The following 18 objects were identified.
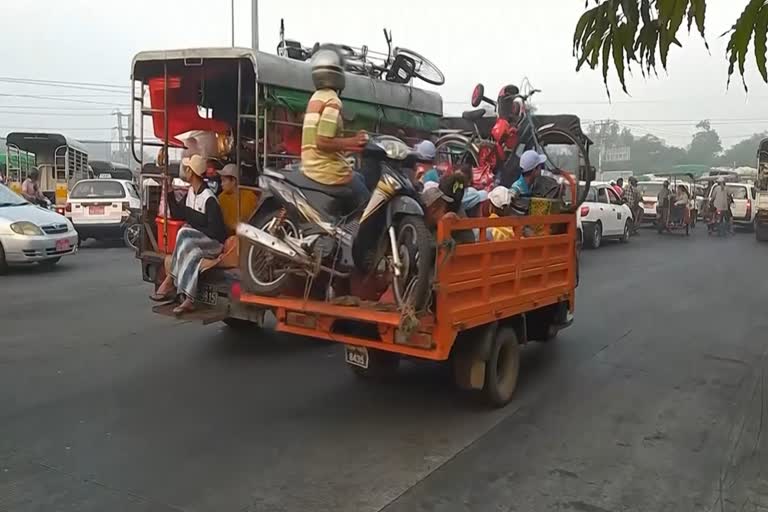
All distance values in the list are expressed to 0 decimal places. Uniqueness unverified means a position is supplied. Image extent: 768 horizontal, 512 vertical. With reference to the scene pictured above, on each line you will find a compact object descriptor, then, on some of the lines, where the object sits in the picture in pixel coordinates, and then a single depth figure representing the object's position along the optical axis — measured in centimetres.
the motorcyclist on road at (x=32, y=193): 1768
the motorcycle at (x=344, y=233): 496
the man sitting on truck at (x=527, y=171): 675
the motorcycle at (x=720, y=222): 2442
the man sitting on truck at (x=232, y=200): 718
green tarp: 709
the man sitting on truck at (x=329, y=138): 539
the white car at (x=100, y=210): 1700
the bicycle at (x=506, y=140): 739
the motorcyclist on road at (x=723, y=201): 2439
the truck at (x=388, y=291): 486
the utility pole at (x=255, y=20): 1719
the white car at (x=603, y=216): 1831
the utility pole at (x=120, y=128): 5142
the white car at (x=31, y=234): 1225
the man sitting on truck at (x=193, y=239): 679
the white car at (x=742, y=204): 2648
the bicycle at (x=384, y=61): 916
